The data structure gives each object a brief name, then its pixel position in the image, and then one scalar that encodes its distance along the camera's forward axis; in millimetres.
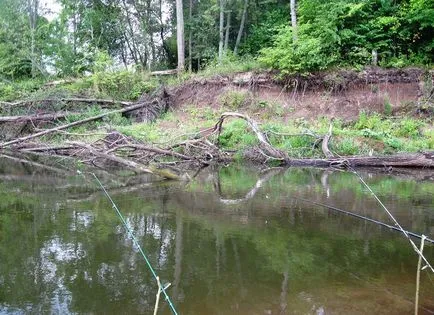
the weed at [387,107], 18508
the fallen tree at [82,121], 15623
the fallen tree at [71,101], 20312
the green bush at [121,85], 22719
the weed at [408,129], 16344
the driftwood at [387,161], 13633
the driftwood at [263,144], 14773
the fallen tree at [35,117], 18359
